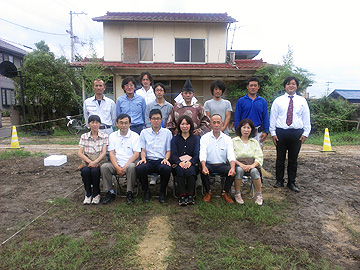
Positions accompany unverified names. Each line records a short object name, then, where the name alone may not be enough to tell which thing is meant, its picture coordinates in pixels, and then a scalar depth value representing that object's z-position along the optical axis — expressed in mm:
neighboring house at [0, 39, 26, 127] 21766
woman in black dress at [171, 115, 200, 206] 3660
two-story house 12062
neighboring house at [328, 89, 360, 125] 15156
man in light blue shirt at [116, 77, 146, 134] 4336
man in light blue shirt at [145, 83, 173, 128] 4152
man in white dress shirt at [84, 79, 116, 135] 4316
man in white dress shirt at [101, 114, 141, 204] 3797
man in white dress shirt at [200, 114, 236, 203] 3783
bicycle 12259
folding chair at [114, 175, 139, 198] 4046
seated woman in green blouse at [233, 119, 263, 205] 3746
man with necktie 4191
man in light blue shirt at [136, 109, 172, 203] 3781
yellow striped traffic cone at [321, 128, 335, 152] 8161
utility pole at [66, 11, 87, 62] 24795
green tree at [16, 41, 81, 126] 12602
